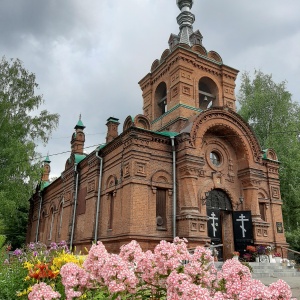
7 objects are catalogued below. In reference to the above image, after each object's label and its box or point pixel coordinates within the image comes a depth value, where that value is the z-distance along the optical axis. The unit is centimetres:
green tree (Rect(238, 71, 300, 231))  1972
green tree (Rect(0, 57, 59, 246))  1366
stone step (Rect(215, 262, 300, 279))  1116
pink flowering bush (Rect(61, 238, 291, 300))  259
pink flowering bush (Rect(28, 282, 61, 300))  290
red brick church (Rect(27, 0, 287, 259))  1206
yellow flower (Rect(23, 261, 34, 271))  424
